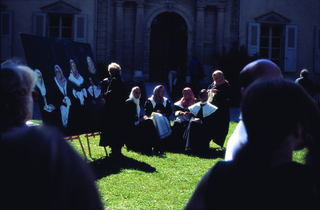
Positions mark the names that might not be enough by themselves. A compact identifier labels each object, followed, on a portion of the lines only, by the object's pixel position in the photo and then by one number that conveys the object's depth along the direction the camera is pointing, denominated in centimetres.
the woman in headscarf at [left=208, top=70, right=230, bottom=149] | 698
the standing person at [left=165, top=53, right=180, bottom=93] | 1456
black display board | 494
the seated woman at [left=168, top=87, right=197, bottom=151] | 731
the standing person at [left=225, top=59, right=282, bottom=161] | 210
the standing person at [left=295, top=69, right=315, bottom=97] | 1050
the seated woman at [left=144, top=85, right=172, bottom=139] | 725
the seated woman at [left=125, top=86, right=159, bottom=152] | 707
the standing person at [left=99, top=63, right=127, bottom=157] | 602
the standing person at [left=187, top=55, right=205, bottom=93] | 1390
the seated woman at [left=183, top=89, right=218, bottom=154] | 690
